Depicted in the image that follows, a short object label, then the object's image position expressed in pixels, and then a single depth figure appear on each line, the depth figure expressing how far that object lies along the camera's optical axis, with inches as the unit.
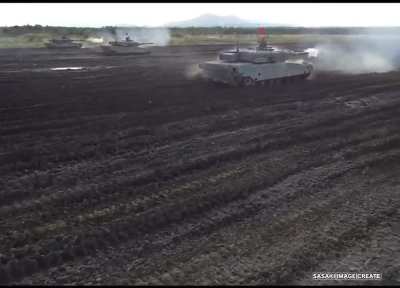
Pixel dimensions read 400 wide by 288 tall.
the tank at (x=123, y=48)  1411.2
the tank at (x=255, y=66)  711.7
